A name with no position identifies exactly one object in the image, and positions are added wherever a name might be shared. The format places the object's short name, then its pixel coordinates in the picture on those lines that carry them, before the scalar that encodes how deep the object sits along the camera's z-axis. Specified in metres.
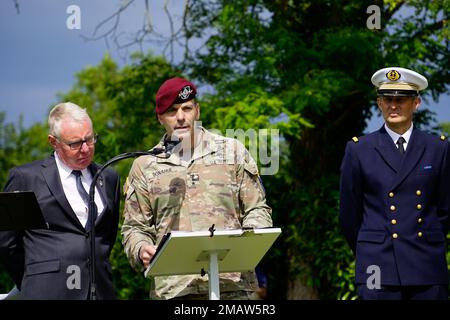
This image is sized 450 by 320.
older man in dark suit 11.09
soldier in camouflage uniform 10.98
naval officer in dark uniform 10.98
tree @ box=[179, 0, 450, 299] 22.94
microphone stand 10.33
